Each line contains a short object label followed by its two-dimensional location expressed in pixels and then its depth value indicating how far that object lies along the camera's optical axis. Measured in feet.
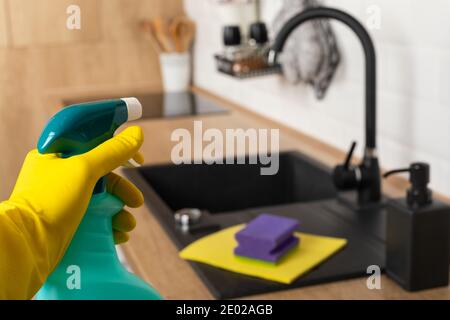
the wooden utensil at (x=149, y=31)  7.90
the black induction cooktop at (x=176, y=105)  6.46
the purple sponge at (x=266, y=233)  3.08
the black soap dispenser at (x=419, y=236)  2.74
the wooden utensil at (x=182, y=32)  8.14
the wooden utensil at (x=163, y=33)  7.88
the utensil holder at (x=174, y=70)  8.07
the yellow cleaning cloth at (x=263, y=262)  3.02
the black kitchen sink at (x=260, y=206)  3.02
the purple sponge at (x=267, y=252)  3.07
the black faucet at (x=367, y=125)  3.93
